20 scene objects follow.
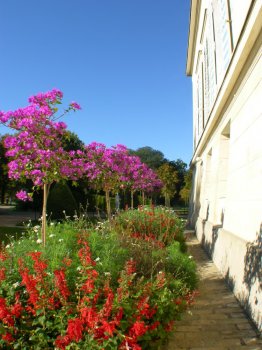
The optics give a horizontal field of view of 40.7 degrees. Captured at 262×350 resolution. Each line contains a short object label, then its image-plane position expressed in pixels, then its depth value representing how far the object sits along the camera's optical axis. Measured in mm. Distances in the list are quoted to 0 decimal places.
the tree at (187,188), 35153
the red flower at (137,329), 2426
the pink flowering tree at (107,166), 10648
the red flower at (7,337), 2502
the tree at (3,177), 24500
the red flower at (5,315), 2519
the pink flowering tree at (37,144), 5684
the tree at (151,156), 62531
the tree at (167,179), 34688
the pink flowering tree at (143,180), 14328
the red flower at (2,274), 3004
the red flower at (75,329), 2323
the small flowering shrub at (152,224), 7812
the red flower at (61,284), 2711
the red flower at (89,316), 2441
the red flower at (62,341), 2449
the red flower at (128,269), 2977
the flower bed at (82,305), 2506
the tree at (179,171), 51750
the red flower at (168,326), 2977
